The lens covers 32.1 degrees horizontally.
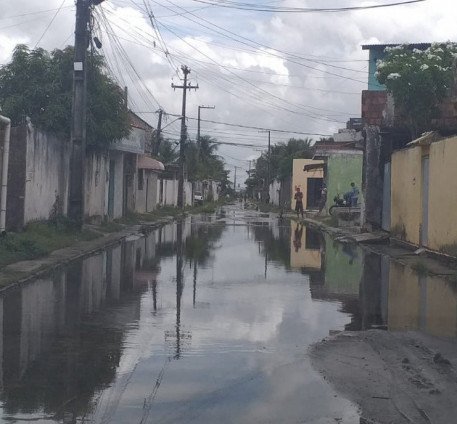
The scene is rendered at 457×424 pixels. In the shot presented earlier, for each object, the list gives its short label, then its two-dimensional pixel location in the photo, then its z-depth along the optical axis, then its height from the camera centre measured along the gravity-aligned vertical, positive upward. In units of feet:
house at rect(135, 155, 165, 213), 156.40 +1.85
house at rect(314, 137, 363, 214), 163.63 +5.46
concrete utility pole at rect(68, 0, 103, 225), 80.59 +8.37
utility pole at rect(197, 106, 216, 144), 255.06 +20.71
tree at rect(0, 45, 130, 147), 89.35 +11.32
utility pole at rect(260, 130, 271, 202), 340.22 +10.04
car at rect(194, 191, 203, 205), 282.56 -1.56
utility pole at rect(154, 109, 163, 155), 226.99 +17.22
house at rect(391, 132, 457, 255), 63.82 +0.63
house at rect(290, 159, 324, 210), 215.92 +3.79
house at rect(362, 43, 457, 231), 98.58 +6.12
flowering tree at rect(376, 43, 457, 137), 86.43 +13.15
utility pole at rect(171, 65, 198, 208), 199.93 +14.23
